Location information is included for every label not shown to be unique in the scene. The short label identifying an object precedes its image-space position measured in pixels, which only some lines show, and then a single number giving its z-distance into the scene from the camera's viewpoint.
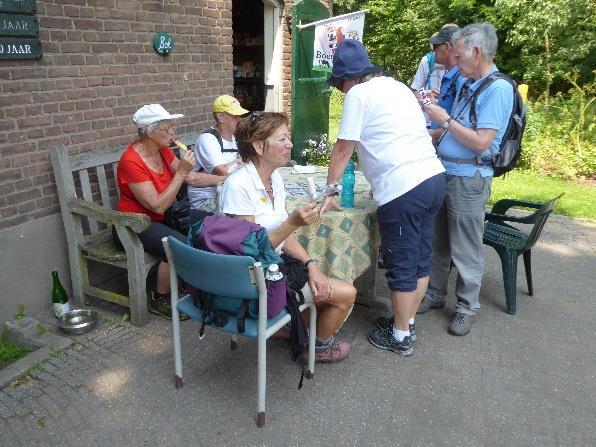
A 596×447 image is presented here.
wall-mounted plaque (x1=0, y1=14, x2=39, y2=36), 3.10
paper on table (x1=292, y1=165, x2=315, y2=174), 4.04
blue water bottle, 3.18
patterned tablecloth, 2.98
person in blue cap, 2.76
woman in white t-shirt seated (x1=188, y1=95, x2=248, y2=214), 3.89
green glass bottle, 3.49
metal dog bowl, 3.31
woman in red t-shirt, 3.41
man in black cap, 3.86
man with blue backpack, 3.03
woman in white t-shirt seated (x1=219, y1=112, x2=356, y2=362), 2.56
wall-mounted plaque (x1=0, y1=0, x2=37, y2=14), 3.09
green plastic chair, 3.67
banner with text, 6.55
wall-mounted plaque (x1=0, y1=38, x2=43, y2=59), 3.13
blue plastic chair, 2.19
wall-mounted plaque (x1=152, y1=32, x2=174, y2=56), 4.31
